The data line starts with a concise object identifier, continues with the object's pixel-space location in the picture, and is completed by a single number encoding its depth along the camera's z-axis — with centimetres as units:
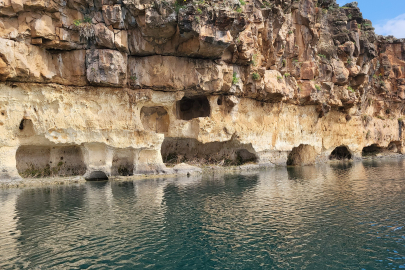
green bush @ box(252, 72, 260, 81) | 3338
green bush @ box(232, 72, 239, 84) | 3247
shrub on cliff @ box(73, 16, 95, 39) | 2570
